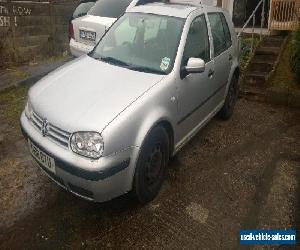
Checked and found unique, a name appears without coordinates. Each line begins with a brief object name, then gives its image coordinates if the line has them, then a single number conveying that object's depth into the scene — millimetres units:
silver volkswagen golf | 2969
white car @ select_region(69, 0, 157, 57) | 7281
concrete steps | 7219
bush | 6676
